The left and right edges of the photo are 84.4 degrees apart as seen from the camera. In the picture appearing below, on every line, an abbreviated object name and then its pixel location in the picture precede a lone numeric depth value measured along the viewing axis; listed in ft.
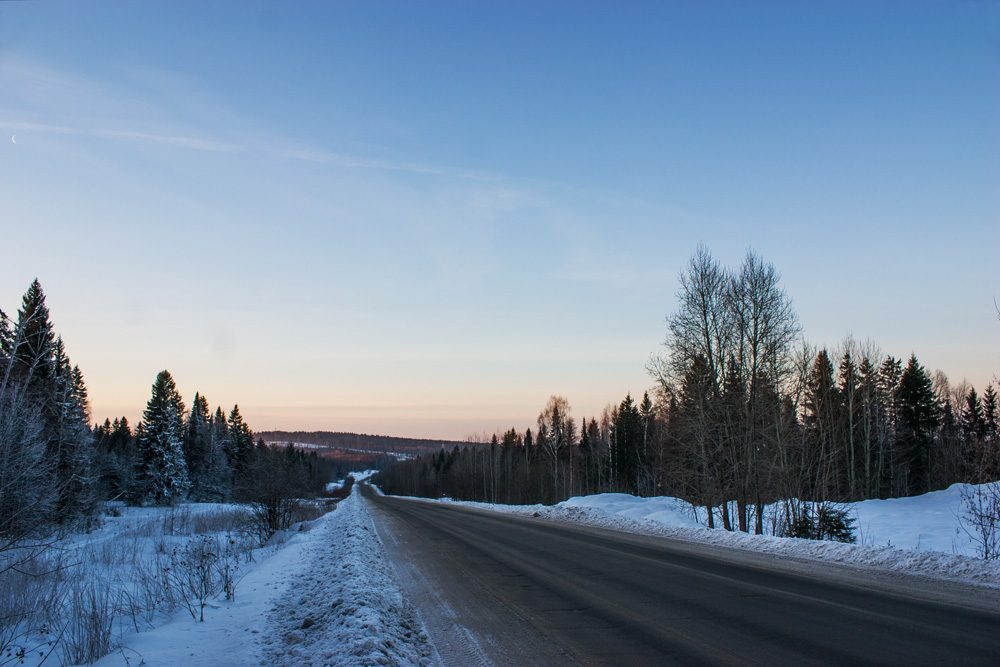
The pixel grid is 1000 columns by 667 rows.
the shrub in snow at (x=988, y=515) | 37.66
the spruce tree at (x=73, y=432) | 81.71
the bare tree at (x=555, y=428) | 228.84
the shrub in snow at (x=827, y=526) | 51.47
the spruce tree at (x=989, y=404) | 154.23
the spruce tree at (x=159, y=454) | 193.06
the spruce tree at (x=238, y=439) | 272.92
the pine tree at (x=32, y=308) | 82.58
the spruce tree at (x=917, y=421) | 153.07
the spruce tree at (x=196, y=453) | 240.32
